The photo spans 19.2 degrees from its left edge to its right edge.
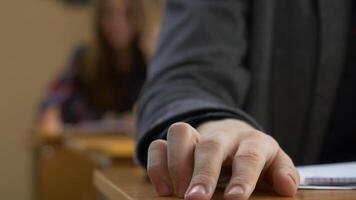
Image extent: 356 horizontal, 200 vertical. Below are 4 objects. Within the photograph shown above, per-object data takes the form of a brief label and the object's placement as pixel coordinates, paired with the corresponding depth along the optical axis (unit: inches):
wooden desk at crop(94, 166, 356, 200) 25.8
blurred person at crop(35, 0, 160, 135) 151.6
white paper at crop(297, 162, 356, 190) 27.6
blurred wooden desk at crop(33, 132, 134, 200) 107.0
